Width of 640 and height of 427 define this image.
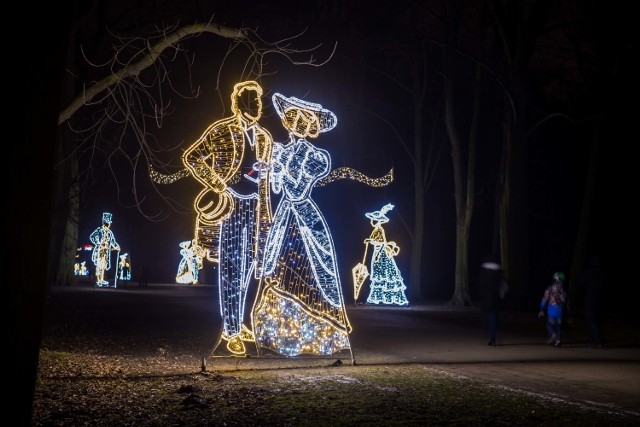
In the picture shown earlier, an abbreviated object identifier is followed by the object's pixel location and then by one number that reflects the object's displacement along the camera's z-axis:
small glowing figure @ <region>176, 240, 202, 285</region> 56.72
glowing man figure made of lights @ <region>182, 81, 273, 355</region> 11.96
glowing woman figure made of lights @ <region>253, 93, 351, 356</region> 12.27
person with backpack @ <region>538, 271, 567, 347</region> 16.02
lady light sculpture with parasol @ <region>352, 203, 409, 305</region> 30.95
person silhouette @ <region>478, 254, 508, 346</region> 16.08
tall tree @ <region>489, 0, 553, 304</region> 23.69
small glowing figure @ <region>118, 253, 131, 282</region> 51.38
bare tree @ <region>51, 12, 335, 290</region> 11.10
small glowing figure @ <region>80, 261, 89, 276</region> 77.41
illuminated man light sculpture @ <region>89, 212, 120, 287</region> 47.09
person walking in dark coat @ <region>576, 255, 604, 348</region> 16.14
